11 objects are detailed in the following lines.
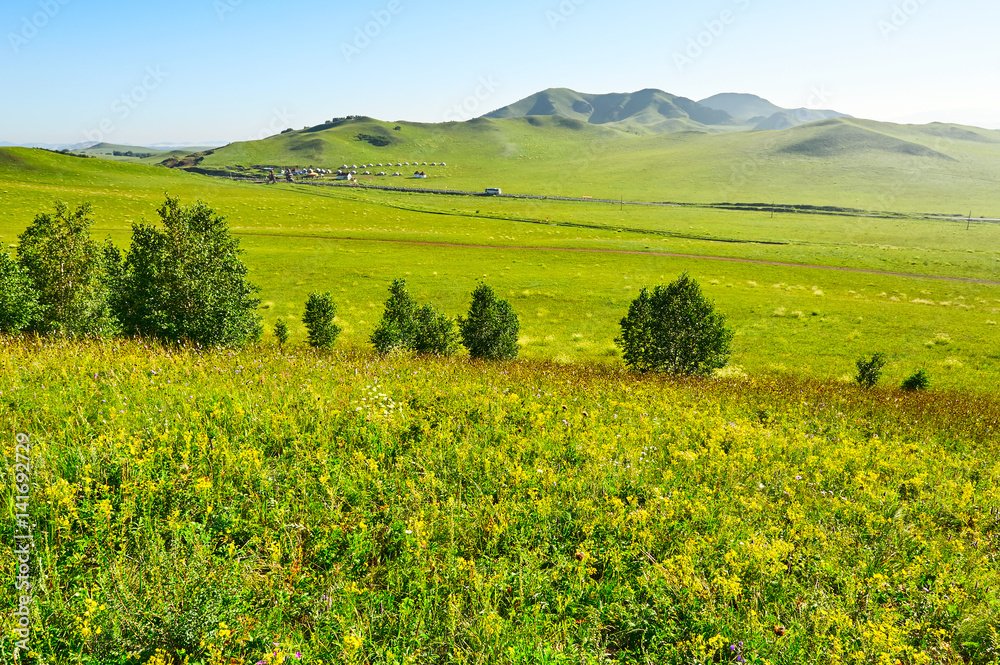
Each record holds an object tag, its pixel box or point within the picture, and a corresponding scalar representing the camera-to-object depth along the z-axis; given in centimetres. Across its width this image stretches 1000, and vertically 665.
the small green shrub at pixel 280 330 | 2873
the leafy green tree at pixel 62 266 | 2427
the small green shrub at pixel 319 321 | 2956
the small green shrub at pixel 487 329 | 2569
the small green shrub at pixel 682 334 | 2156
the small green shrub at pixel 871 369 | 2420
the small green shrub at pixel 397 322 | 2648
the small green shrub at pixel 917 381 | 2352
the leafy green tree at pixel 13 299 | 1994
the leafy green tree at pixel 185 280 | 2042
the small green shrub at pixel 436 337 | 2566
